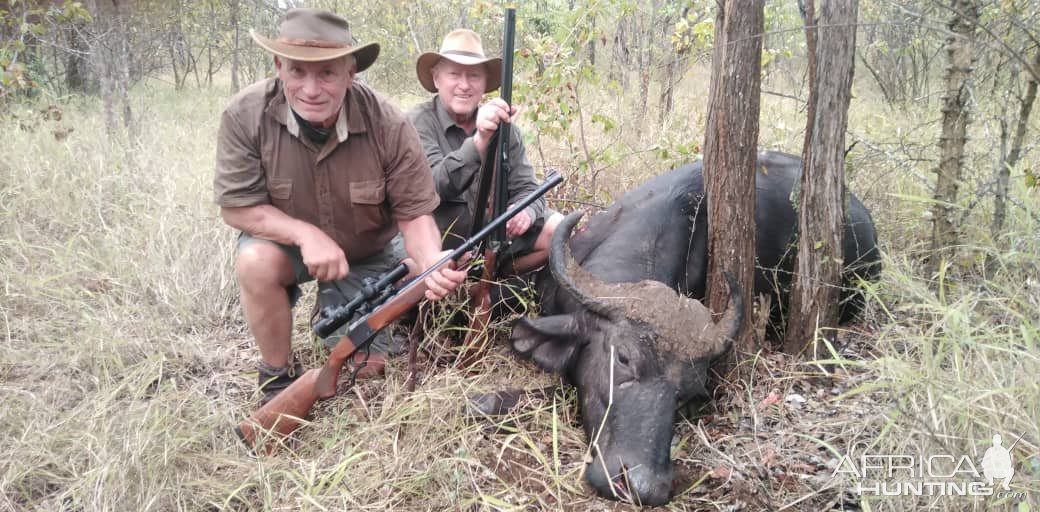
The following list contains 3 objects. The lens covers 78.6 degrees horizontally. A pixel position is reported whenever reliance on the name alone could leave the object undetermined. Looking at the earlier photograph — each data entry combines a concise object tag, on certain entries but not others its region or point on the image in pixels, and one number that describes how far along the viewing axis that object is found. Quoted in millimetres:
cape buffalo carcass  2527
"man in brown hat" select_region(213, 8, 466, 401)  3043
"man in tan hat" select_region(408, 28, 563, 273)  4055
